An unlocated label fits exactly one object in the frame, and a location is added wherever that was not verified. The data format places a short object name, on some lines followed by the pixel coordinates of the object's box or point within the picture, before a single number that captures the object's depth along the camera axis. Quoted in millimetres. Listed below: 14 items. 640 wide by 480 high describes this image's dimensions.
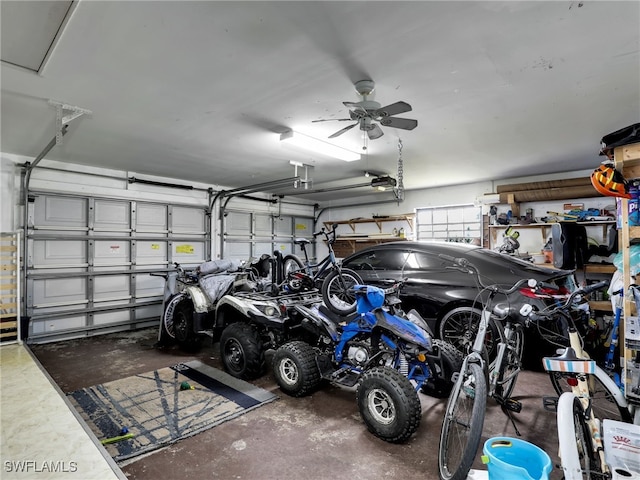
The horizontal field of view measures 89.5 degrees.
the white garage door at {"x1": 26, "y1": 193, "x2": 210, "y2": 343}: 4879
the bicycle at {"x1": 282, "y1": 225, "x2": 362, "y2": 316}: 2953
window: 6727
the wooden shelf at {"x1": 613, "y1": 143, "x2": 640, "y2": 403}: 2223
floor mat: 2414
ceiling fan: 2415
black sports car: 3529
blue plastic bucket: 1501
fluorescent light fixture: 3680
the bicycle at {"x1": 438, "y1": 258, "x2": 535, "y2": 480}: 1705
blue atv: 2273
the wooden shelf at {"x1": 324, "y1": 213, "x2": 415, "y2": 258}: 7730
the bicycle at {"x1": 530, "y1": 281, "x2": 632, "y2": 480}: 1447
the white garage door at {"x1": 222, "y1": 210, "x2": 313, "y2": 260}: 7293
